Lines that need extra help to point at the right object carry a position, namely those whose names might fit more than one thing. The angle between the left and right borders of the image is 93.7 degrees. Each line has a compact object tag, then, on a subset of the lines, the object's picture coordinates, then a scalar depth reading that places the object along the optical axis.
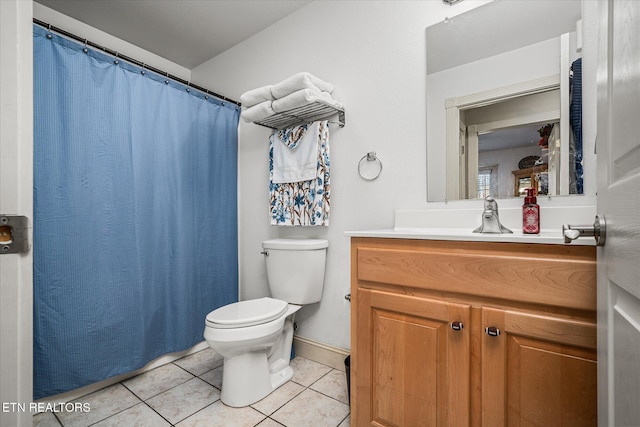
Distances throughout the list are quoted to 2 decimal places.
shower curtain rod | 1.44
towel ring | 1.69
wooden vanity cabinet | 0.82
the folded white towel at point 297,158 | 1.84
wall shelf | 1.75
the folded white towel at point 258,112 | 1.79
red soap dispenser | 1.13
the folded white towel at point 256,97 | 1.78
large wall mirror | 1.22
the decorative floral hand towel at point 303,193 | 1.82
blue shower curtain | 1.45
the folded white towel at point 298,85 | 1.62
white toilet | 1.44
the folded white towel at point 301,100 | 1.62
